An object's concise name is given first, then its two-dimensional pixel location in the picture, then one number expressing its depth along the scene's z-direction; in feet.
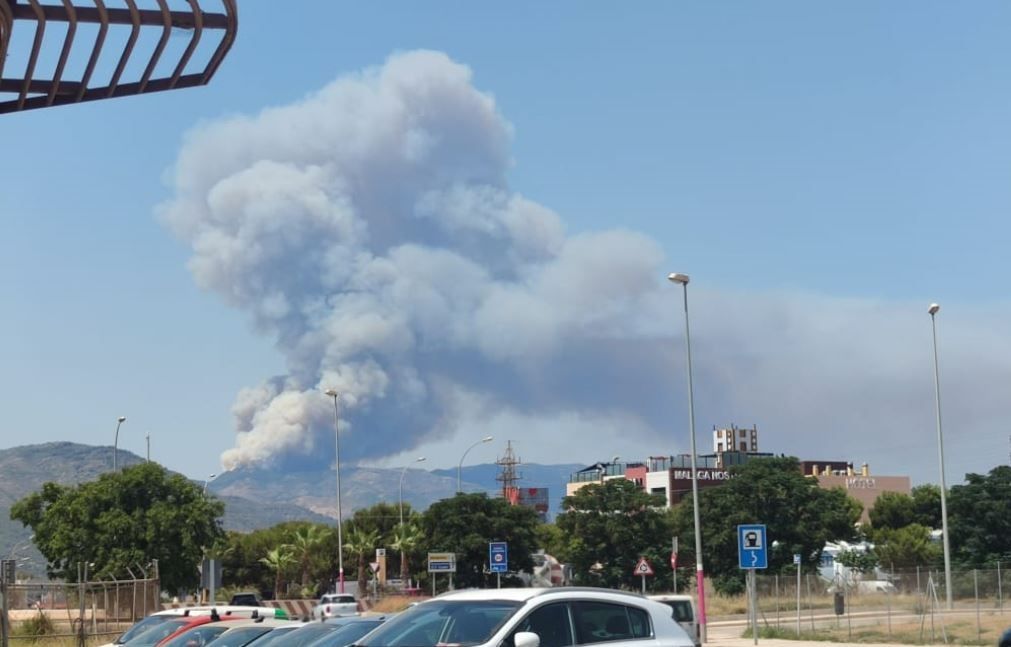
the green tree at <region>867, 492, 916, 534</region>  361.51
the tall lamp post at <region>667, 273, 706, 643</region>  134.00
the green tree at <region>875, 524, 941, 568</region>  282.97
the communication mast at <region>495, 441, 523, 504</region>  594.24
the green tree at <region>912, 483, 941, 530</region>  346.54
